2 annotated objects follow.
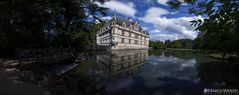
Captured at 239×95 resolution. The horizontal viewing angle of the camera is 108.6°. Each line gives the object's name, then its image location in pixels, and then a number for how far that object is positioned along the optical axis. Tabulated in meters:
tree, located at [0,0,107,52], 8.00
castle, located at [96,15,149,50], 31.98
